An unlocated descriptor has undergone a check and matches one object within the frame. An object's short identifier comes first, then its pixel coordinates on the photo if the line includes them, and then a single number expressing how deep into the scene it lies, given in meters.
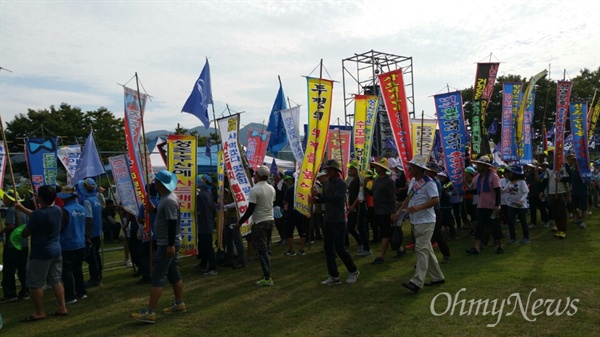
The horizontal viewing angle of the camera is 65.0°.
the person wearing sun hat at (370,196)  10.51
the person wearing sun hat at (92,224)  8.27
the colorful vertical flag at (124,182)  9.39
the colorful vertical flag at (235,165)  9.06
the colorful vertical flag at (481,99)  12.73
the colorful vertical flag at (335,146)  12.07
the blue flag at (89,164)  10.53
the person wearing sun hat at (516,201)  10.08
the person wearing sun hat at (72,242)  7.23
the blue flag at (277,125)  15.82
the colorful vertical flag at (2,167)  9.68
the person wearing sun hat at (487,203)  8.89
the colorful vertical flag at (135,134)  8.44
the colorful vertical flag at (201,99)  9.73
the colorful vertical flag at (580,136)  11.27
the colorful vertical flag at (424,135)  12.99
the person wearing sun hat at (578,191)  11.48
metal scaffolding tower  22.27
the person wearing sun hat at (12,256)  7.47
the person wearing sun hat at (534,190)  12.41
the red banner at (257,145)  12.70
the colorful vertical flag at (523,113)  12.91
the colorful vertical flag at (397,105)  10.59
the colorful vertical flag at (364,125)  11.32
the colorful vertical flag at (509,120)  12.83
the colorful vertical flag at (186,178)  8.50
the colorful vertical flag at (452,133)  10.78
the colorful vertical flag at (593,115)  14.86
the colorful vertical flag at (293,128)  11.89
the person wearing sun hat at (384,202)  8.94
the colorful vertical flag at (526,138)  13.02
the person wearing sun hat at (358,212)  9.57
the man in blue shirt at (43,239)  6.12
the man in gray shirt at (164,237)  5.93
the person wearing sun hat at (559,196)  10.57
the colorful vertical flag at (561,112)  11.12
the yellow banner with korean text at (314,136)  9.19
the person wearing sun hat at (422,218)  6.66
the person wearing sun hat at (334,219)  7.32
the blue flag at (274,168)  16.15
